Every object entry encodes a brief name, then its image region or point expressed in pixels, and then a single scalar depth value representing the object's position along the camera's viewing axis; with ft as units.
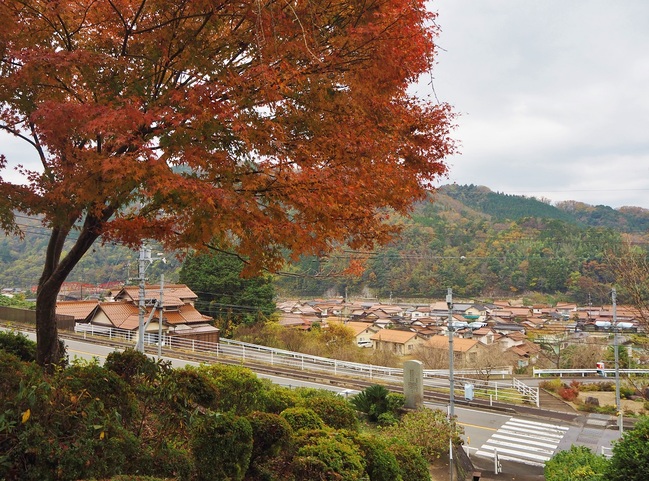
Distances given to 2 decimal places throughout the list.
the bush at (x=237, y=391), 16.83
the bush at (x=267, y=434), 12.44
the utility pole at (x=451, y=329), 41.87
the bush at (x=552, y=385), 75.56
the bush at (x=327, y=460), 11.66
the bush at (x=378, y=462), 13.83
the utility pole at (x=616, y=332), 52.06
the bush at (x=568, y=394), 69.41
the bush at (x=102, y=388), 11.53
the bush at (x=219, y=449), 10.88
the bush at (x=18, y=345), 22.63
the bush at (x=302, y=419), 14.99
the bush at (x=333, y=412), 17.97
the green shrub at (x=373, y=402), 33.78
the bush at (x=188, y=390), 13.30
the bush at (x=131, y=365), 14.57
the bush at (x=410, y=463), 15.76
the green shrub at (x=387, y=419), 31.78
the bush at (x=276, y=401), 17.93
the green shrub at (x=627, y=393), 73.41
